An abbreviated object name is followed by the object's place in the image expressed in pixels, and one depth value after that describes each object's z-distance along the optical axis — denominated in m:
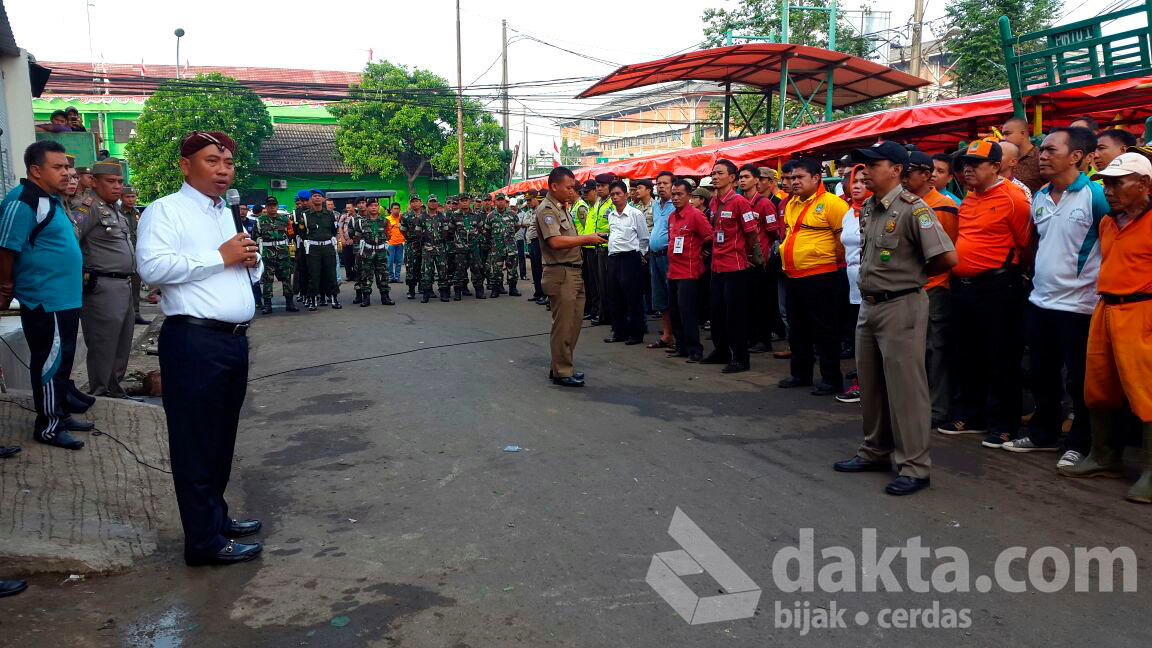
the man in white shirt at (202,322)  3.71
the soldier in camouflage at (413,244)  15.84
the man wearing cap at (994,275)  5.65
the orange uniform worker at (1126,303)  4.54
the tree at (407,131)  41.16
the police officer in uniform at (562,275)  7.77
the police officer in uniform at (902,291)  4.78
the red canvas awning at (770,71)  15.95
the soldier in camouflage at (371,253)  14.97
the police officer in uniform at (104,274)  6.61
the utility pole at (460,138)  36.28
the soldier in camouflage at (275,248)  14.30
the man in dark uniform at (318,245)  14.31
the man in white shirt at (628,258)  10.08
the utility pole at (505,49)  38.03
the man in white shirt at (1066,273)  5.06
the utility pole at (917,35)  22.23
